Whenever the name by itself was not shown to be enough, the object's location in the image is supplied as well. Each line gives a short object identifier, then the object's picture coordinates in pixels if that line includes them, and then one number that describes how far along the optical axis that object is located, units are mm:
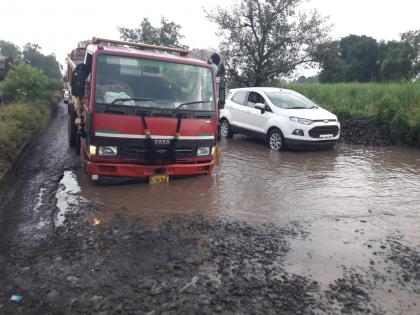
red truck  5883
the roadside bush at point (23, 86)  16047
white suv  10328
